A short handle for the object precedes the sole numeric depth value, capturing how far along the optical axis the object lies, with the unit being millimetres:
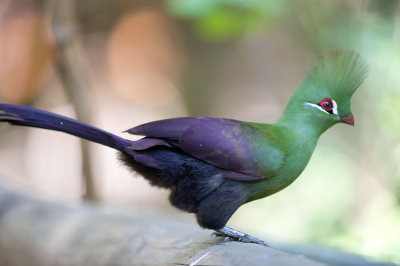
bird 4591
